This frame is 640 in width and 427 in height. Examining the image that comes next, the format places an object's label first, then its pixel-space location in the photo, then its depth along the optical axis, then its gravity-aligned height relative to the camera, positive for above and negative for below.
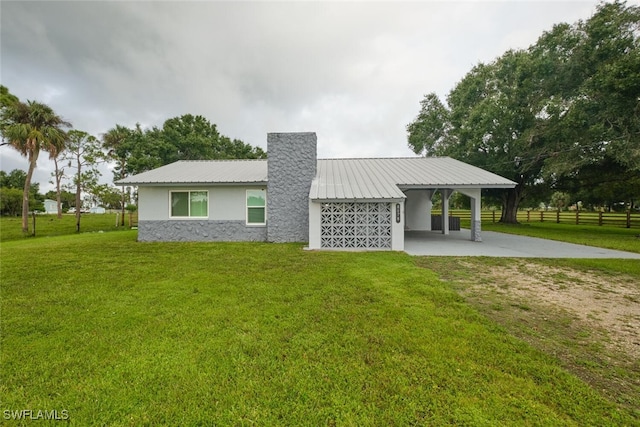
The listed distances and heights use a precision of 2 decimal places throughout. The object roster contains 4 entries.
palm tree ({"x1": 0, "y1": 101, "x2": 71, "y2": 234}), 14.84 +5.00
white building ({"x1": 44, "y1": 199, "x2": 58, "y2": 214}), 51.94 +1.99
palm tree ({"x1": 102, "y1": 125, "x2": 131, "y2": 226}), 23.00 +6.23
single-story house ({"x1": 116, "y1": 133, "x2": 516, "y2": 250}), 11.24 +0.94
